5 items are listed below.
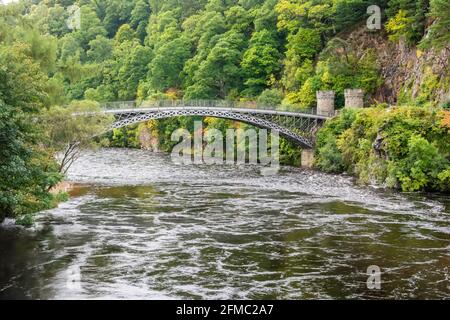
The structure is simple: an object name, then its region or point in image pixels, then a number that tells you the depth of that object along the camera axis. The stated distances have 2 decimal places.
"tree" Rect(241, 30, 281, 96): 85.31
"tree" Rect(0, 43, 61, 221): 27.17
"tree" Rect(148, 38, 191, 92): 100.12
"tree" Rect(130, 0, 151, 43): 135.82
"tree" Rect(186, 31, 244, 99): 88.56
